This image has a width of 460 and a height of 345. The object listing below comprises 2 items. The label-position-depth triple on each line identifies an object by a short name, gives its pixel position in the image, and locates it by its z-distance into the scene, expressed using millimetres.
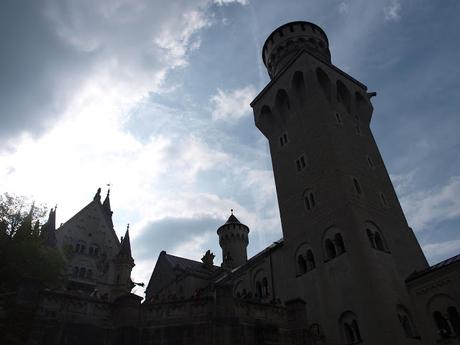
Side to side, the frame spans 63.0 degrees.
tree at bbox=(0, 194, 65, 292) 23859
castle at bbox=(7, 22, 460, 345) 15602
